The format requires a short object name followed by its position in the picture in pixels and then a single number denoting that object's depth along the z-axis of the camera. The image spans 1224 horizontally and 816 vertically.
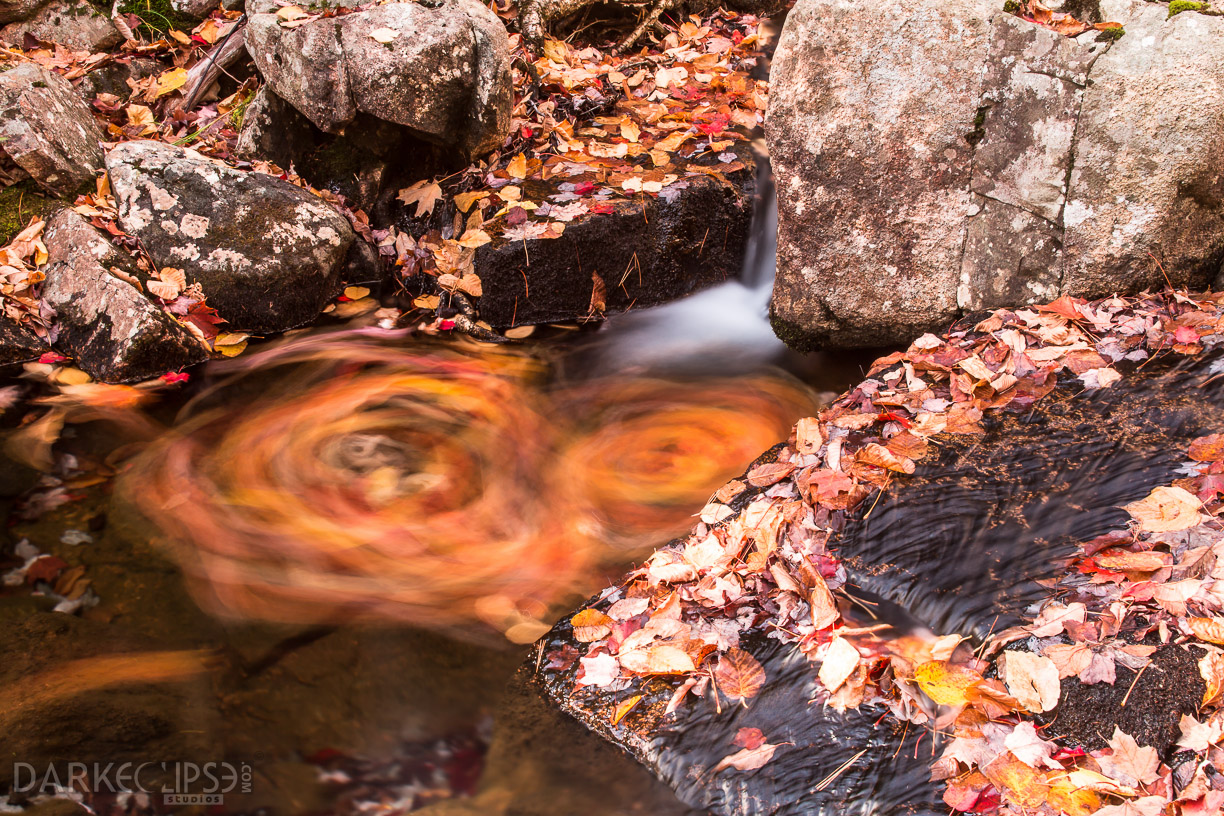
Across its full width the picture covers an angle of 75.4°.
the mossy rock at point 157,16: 6.75
